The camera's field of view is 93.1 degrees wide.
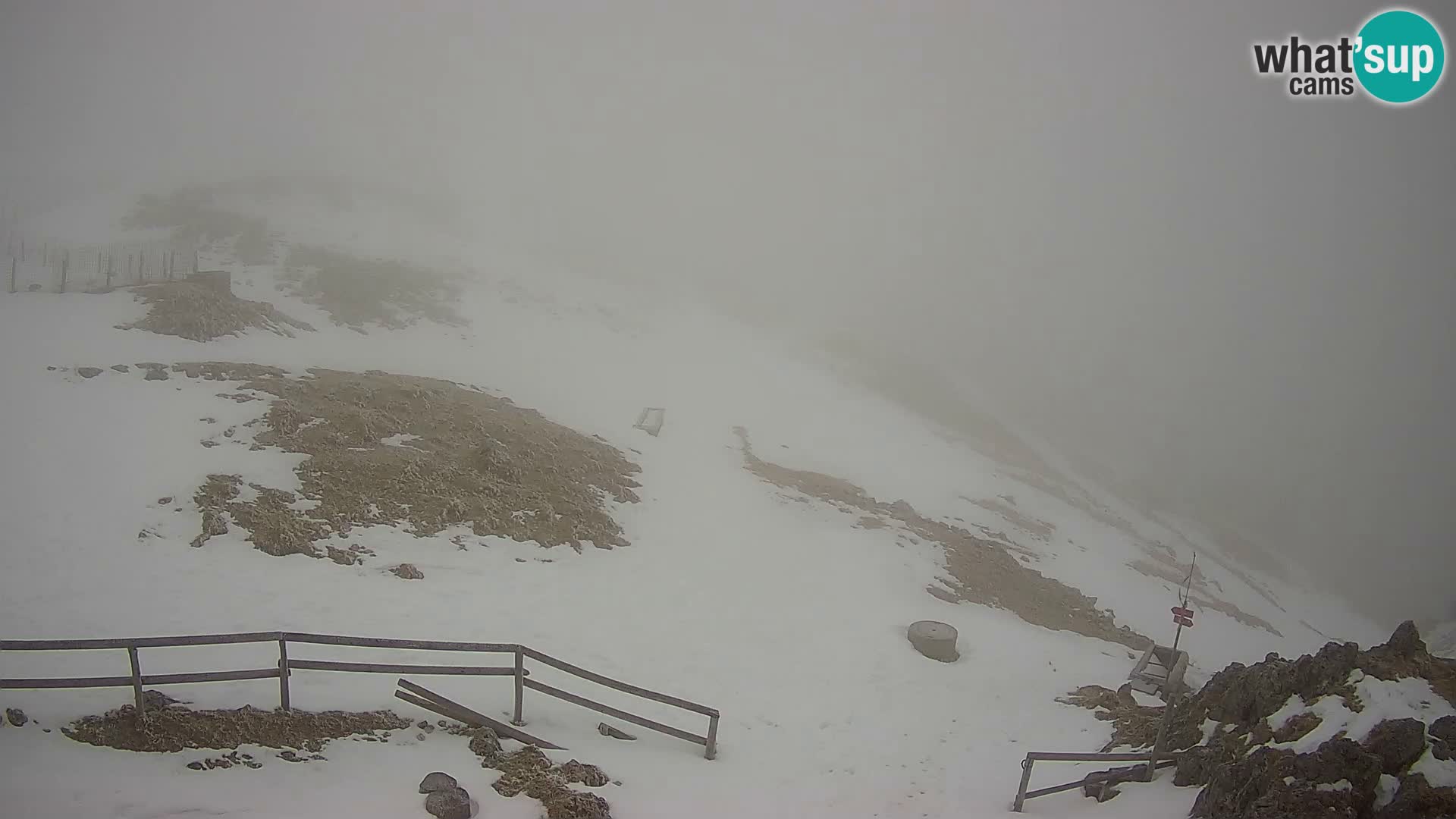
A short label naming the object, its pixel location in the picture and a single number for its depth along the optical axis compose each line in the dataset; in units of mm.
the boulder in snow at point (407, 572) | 15055
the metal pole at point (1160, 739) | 10844
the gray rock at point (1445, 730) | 7980
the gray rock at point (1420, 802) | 7301
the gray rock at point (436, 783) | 8391
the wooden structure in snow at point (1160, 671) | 15895
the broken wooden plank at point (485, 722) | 10062
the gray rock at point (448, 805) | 7891
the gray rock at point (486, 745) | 9523
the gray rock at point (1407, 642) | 10789
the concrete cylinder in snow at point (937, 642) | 18000
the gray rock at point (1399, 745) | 7969
